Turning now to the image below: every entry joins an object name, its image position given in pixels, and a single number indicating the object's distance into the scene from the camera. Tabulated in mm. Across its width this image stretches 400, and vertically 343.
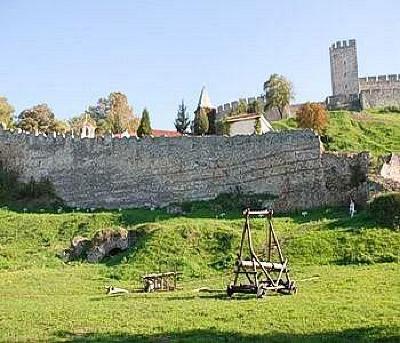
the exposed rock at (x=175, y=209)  36531
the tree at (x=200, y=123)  56438
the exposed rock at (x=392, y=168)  35594
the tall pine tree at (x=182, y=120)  65438
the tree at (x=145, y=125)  54344
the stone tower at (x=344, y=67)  72938
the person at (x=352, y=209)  31481
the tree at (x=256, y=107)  60881
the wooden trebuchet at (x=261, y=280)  17953
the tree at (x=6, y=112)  58812
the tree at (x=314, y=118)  52375
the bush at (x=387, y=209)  27642
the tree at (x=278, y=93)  62031
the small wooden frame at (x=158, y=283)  21266
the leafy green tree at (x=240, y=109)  60781
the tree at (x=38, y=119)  58962
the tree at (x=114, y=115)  67250
